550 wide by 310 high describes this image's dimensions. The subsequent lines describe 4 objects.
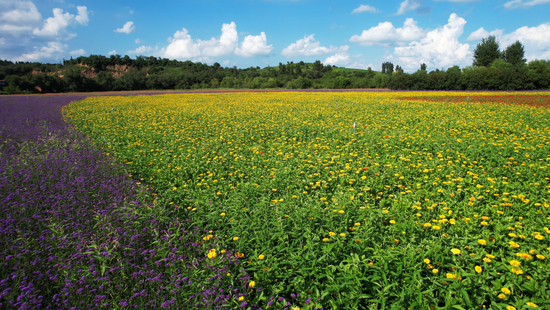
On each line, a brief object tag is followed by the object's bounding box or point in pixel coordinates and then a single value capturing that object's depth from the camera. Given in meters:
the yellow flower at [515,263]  2.52
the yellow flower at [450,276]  2.49
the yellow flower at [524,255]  2.65
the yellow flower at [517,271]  2.45
